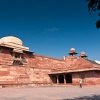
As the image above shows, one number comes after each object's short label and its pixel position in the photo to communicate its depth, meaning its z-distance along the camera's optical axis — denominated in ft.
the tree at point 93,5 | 24.53
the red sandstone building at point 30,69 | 83.61
